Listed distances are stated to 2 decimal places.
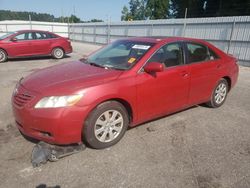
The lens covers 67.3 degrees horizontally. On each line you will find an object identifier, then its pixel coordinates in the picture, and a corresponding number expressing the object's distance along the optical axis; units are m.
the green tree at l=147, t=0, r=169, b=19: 48.17
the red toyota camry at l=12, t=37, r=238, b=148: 2.45
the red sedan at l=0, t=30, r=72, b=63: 9.15
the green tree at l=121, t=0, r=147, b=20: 59.91
